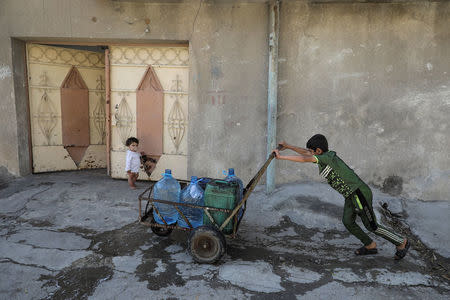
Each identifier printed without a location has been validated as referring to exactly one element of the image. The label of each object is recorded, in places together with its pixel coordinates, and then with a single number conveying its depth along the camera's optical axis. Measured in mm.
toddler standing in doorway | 5906
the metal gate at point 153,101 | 6074
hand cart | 3309
